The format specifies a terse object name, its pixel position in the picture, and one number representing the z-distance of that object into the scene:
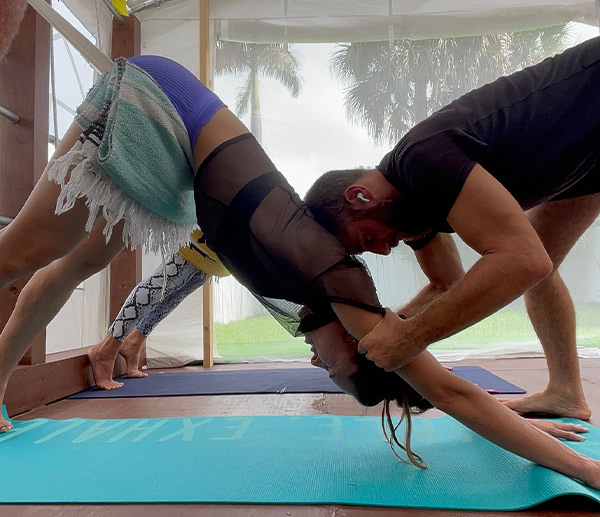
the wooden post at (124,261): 2.77
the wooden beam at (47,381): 1.68
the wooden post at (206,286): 2.99
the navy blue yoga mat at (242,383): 2.00
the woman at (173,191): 0.98
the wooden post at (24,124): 1.77
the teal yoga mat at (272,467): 0.88
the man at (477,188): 0.82
